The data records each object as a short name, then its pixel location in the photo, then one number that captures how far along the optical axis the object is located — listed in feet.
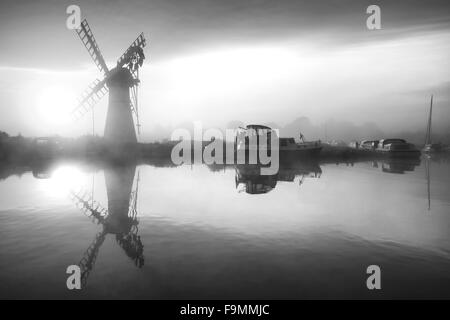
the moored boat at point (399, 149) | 216.37
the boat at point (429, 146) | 280.02
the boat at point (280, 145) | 157.69
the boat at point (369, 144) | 256.58
